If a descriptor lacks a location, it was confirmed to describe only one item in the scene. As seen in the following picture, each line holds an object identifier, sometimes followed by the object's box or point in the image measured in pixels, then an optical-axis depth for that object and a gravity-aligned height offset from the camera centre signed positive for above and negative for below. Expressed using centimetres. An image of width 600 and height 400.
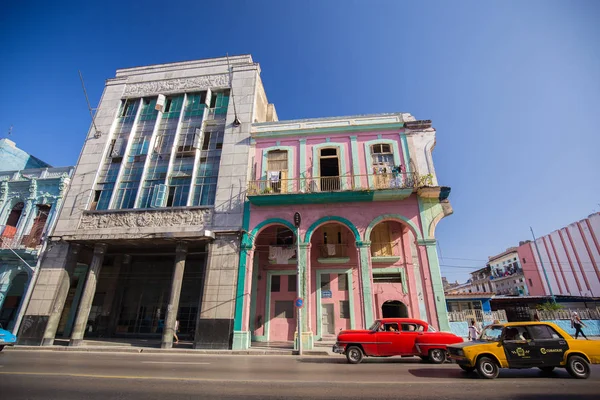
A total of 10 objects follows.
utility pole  4034 +799
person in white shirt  1358 -65
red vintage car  980 -78
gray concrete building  1549 +621
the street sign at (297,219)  1486 +495
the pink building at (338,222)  1495 +525
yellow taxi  709 -83
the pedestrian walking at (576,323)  1585 -21
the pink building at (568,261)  3450 +774
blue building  1703 +590
